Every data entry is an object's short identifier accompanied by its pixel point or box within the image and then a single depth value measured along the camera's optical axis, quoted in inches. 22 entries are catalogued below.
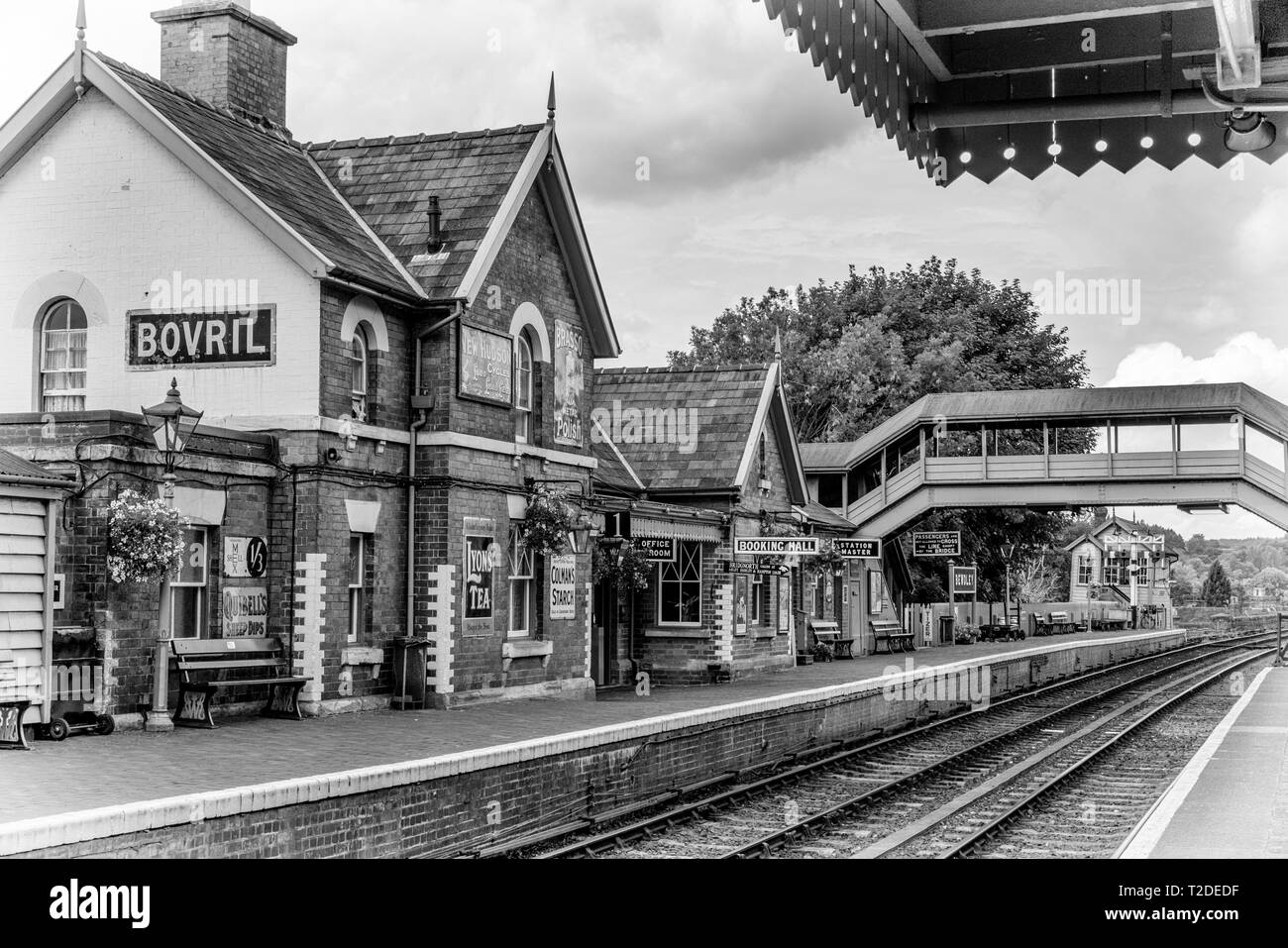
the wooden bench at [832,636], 1396.4
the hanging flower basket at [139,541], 547.2
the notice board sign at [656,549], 967.6
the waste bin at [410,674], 726.5
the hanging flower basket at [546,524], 813.2
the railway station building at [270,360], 639.1
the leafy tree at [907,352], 1905.8
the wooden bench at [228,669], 596.1
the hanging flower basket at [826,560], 1246.9
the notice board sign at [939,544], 1552.7
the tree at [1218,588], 4325.8
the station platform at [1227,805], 380.2
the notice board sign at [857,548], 1232.8
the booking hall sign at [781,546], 1005.8
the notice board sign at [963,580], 1744.6
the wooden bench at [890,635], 1592.0
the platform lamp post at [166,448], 557.3
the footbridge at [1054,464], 1376.7
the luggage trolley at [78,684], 544.1
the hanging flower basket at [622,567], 938.7
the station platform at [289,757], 340.2
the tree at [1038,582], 3184.1
